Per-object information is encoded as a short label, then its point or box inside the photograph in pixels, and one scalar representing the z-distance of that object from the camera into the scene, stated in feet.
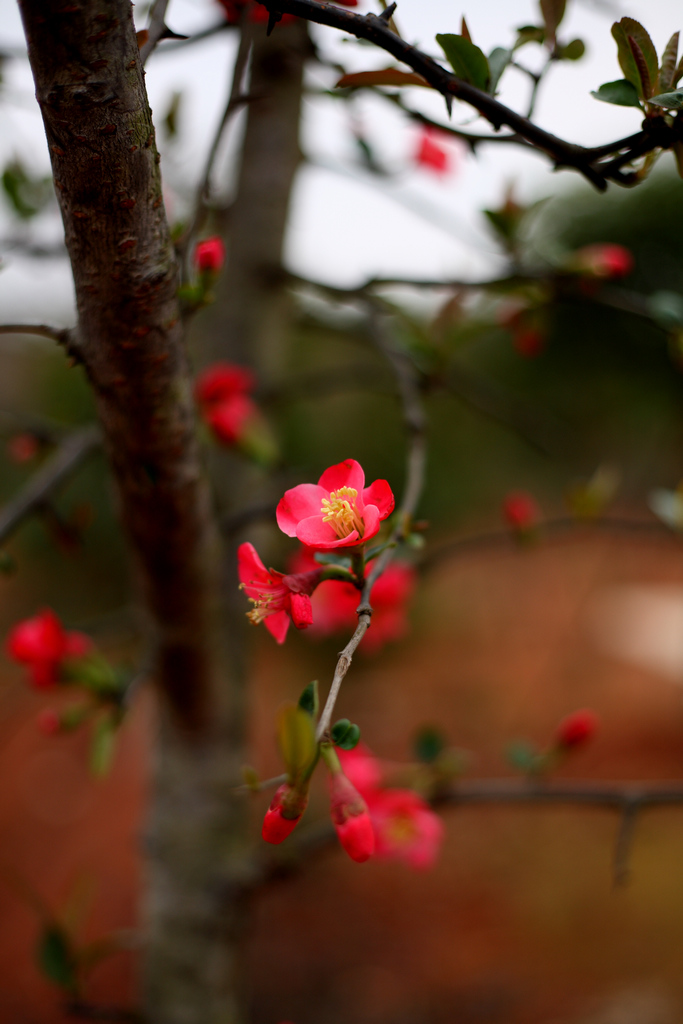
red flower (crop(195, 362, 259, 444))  2.29
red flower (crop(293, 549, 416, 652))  2.45
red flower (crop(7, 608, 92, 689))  2.03
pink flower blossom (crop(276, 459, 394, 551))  1.07
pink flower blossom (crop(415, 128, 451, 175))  3.61
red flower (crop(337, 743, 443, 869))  2.27
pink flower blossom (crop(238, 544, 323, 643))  1.12
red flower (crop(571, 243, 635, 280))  2.37
